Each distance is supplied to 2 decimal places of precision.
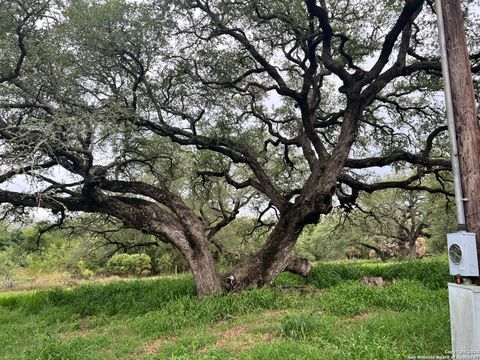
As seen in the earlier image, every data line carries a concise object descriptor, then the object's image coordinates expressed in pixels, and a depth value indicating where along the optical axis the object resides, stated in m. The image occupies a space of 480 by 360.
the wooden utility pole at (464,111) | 3.51
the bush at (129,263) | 22.95
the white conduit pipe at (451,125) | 3.50
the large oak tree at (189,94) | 6.70
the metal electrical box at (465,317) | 2.96
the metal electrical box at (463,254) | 3.18
